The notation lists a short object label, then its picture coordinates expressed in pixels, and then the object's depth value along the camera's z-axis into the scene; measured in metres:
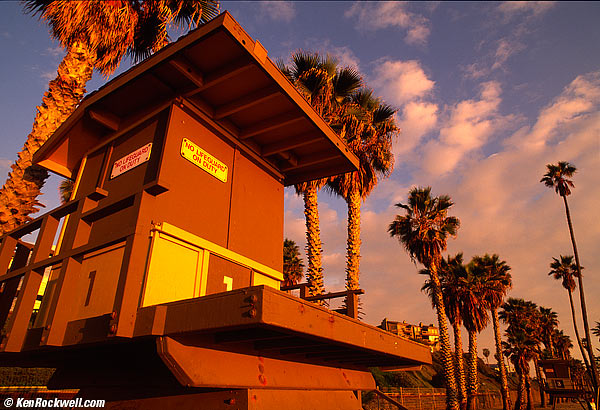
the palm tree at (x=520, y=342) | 39.28
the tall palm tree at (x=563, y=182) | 36.41
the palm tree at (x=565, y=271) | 56.69
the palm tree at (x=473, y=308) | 30.00
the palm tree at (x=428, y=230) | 27.28
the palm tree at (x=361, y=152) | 16.94
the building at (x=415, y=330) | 69.00
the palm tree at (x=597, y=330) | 93.21
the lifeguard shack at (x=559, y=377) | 28.17
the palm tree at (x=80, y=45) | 9.43
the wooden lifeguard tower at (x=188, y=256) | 4.13
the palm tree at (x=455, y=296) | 26.45
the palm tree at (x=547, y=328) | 61.44
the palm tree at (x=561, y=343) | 67.96
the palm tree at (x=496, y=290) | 34.15
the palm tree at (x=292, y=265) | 31.37
